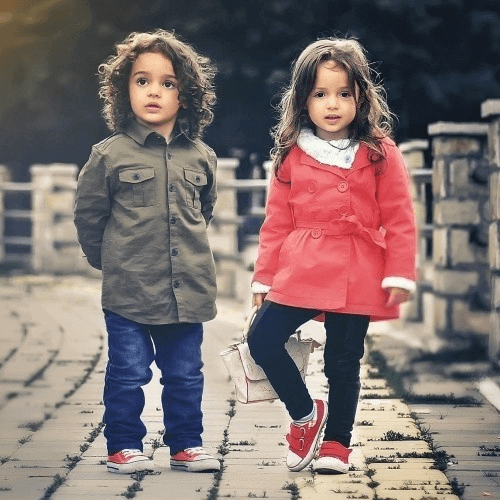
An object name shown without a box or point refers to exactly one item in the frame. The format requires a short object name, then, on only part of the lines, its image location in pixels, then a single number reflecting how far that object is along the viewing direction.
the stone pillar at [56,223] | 30.56
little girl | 9.15
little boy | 9.46
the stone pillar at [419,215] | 18.45
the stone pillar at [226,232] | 23.41
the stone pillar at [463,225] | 16.07
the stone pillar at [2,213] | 32.91
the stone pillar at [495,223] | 14.01
